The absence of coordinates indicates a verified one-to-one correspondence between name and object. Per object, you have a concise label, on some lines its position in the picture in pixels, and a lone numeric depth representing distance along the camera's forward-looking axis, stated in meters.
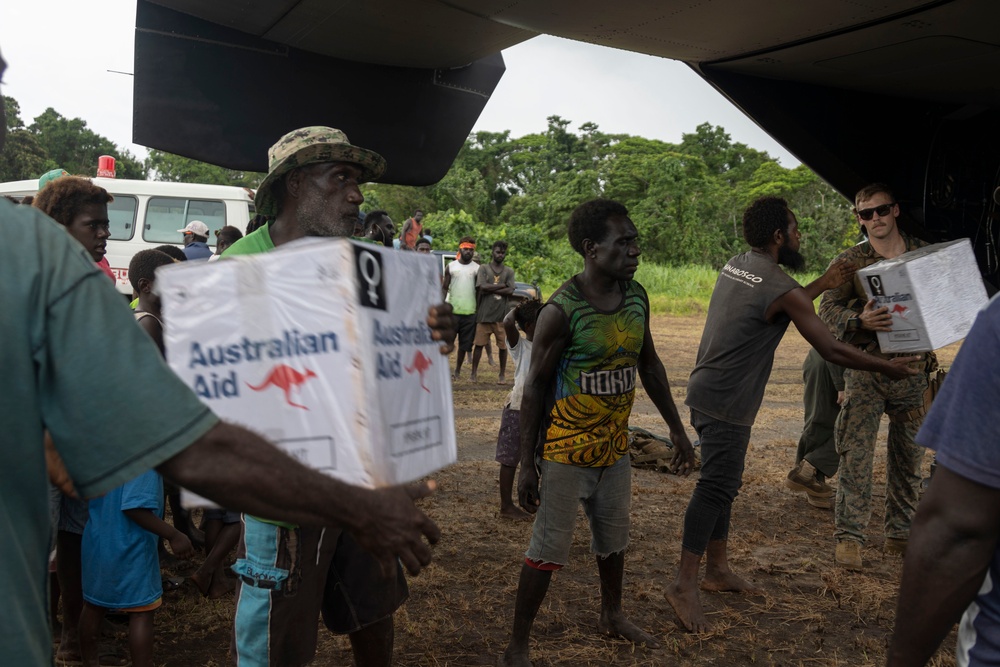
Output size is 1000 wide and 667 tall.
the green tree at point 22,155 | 29.89
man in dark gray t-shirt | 4.00
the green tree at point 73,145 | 40.88
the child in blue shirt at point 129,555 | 2.97
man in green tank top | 3.47
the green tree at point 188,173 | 41.09
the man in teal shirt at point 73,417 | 1.14
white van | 11.89
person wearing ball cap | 8.10
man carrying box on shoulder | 2.40
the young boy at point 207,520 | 3.55
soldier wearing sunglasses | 4.73
